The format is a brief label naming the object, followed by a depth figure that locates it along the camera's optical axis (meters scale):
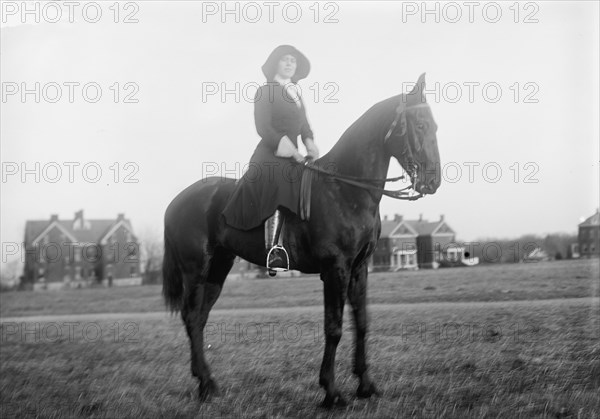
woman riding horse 4.69
